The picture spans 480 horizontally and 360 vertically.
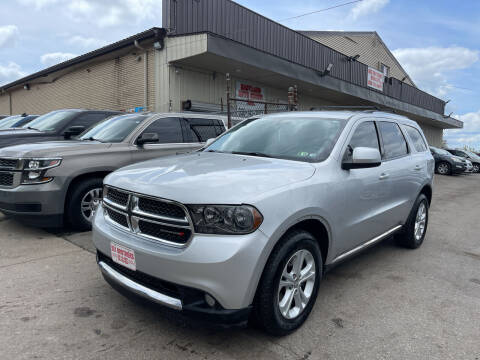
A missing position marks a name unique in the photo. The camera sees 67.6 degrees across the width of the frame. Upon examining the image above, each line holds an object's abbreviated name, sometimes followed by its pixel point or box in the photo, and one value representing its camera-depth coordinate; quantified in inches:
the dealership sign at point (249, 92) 535.5
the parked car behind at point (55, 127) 261.4
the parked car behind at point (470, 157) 946.7
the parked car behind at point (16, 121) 397.1
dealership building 438.6
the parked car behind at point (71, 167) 178.7
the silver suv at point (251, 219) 87.9
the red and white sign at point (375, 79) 763.4
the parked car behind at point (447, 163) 772.6
